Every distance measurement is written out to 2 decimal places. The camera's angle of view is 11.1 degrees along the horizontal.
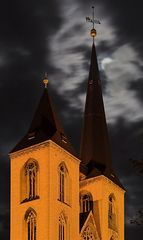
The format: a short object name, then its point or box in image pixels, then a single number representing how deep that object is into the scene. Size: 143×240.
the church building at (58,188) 69.06
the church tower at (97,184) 77.44
